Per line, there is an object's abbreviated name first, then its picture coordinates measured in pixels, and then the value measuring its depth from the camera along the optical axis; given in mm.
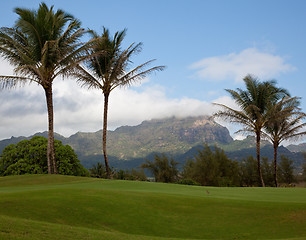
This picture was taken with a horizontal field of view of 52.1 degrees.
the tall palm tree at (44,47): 23250
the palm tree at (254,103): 31938
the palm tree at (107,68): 27172
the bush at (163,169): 46562
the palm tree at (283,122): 31594
